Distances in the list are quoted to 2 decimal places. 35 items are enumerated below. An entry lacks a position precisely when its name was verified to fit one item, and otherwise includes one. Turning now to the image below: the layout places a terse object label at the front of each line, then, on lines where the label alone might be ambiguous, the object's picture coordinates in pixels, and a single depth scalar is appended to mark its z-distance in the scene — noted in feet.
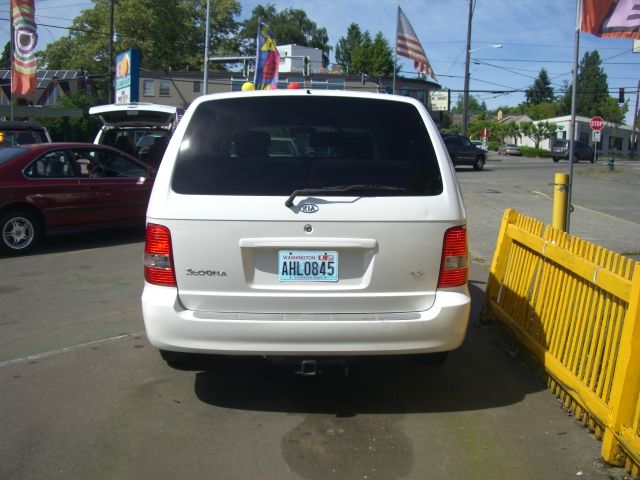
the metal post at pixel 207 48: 100.11
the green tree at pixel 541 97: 369.24
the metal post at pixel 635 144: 224.66
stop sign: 110.65
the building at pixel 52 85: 198.80
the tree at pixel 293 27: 288.92
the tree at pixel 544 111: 357.82
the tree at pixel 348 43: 323.37
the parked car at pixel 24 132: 40.11
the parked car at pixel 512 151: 192.81
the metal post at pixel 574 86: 21.03
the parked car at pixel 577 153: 144.15
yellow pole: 21.94
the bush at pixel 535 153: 192.85
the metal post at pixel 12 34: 64.99
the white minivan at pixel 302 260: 12.02
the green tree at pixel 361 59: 277.85
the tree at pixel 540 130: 229.66
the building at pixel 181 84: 184.85
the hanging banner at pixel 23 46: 63.00
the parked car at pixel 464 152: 96.43
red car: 30.07
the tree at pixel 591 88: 352.08
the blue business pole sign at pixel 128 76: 85.24
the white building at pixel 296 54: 205.57
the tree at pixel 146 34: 197.06
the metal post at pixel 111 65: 133.36
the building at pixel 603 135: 244.63
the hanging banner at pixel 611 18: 21.80
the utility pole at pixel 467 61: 130.87
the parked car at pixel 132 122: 39.35
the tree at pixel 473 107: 473.22
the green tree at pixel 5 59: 327.10
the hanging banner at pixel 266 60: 81.35
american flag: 103.40
